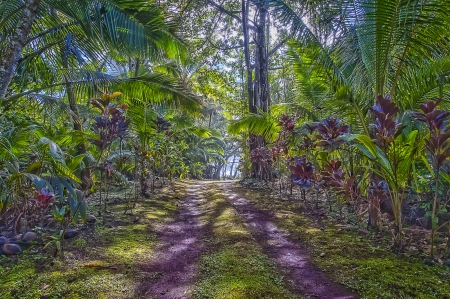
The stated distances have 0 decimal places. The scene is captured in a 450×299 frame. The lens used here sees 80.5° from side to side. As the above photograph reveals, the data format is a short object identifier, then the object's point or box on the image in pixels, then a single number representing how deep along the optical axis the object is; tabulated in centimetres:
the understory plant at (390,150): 187
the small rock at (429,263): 180
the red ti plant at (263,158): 571
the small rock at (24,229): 232
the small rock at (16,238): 212
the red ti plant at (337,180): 228
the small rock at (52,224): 265
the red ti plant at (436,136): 172
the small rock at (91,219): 281
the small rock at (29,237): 215
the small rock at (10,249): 196
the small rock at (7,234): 223
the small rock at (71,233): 233
